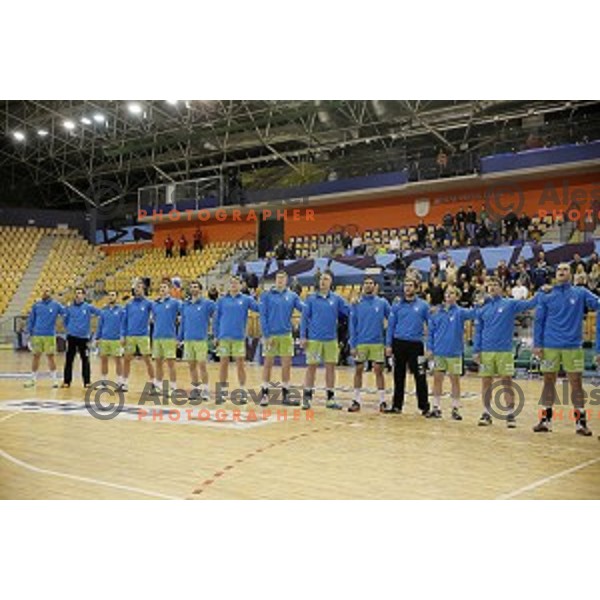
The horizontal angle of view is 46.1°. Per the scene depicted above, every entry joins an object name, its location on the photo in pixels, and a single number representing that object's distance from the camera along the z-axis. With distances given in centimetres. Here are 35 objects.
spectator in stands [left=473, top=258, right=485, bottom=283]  1476
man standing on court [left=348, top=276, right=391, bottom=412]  884
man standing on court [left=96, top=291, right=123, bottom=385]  1104
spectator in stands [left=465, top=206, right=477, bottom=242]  1916
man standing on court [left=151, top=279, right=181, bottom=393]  1005
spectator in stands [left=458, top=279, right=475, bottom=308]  1369
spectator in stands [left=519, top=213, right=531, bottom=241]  1816
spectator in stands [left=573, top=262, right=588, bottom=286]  1138
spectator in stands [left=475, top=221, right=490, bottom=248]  1836
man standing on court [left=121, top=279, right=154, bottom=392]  1051
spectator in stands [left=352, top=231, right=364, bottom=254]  1997
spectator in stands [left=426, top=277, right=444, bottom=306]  1348
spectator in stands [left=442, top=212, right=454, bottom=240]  1942
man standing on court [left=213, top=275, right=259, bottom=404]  937
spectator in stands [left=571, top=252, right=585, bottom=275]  1398
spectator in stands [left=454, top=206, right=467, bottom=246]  1899
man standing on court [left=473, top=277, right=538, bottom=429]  767
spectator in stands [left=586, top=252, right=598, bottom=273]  1393
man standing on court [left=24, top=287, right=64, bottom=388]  1145
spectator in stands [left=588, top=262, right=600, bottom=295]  1226
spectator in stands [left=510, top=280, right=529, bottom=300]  1277
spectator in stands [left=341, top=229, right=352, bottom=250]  2106
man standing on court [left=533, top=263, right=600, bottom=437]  720
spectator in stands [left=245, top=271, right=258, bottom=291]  1605
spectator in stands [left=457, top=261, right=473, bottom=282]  1493
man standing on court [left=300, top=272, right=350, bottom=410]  894
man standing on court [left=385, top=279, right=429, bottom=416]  848
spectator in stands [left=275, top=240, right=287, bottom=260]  2001
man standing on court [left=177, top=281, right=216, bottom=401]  964
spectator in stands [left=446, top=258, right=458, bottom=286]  1478
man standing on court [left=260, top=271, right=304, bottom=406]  921
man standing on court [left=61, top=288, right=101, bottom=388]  1107
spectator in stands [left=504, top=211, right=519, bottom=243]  1818
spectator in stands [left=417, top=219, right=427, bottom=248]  1977
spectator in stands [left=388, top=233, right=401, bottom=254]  1942
